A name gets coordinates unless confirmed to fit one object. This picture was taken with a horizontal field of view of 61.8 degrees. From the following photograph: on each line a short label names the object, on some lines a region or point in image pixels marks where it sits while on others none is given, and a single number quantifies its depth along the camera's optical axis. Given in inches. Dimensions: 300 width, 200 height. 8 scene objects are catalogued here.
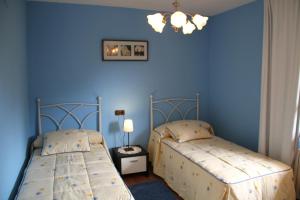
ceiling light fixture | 77.9
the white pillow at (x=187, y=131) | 140.9
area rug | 119.0
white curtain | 104.5
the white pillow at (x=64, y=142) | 121.5
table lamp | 142.3
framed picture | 144.3
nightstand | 135.9
